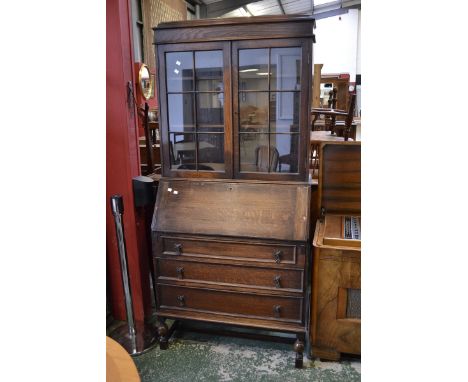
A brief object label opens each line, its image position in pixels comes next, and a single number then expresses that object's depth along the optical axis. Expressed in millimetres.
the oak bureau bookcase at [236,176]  1919
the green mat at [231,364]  1940
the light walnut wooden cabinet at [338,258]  1909
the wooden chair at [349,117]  2504
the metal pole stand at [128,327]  1988
